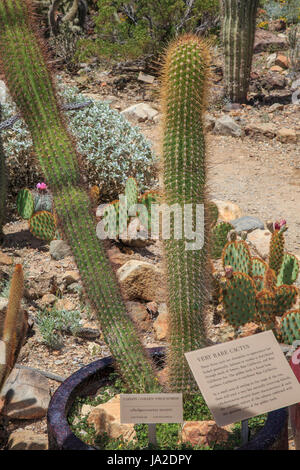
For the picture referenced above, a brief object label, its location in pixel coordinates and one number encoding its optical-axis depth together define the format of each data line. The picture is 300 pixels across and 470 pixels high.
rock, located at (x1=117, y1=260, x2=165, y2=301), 3.65
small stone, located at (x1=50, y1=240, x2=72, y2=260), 4.28
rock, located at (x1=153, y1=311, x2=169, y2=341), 3.30
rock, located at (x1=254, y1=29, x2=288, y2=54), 11.58
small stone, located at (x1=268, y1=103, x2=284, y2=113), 8.62
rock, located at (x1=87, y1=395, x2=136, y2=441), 2.22
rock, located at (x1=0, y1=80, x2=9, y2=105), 6.07
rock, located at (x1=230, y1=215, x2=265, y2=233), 4.90
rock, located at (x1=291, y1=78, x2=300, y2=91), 9.33
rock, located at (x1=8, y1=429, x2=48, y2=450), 2.31
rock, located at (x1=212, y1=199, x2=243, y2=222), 5.21
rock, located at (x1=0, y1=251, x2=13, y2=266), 4.12
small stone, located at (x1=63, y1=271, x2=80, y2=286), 3.86
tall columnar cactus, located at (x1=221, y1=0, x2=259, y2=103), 8.55
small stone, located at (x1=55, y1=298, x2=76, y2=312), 3.64
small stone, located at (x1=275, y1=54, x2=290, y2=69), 10.70
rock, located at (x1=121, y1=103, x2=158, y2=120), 8.12
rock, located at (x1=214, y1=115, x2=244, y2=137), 7.80
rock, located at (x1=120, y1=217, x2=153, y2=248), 4.39
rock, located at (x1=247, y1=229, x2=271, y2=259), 4.59
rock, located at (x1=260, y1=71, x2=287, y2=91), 9.66
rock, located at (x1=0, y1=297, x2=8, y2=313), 3.25
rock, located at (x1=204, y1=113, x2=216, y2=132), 7.82
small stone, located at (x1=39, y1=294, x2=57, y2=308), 3.65
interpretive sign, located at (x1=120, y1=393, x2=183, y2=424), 1.88
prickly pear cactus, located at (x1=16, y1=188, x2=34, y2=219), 4.70
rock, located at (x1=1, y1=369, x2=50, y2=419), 2.62
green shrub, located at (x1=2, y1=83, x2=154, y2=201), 5.34
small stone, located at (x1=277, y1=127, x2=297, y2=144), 7.60
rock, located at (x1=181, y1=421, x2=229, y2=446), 2.13
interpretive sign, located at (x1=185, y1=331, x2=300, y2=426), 1.86
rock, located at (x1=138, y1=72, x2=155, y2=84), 9.80
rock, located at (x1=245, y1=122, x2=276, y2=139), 7.77
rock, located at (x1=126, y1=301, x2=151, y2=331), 3.44
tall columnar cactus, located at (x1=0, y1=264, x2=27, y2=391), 1.91
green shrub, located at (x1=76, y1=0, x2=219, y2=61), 9.95
